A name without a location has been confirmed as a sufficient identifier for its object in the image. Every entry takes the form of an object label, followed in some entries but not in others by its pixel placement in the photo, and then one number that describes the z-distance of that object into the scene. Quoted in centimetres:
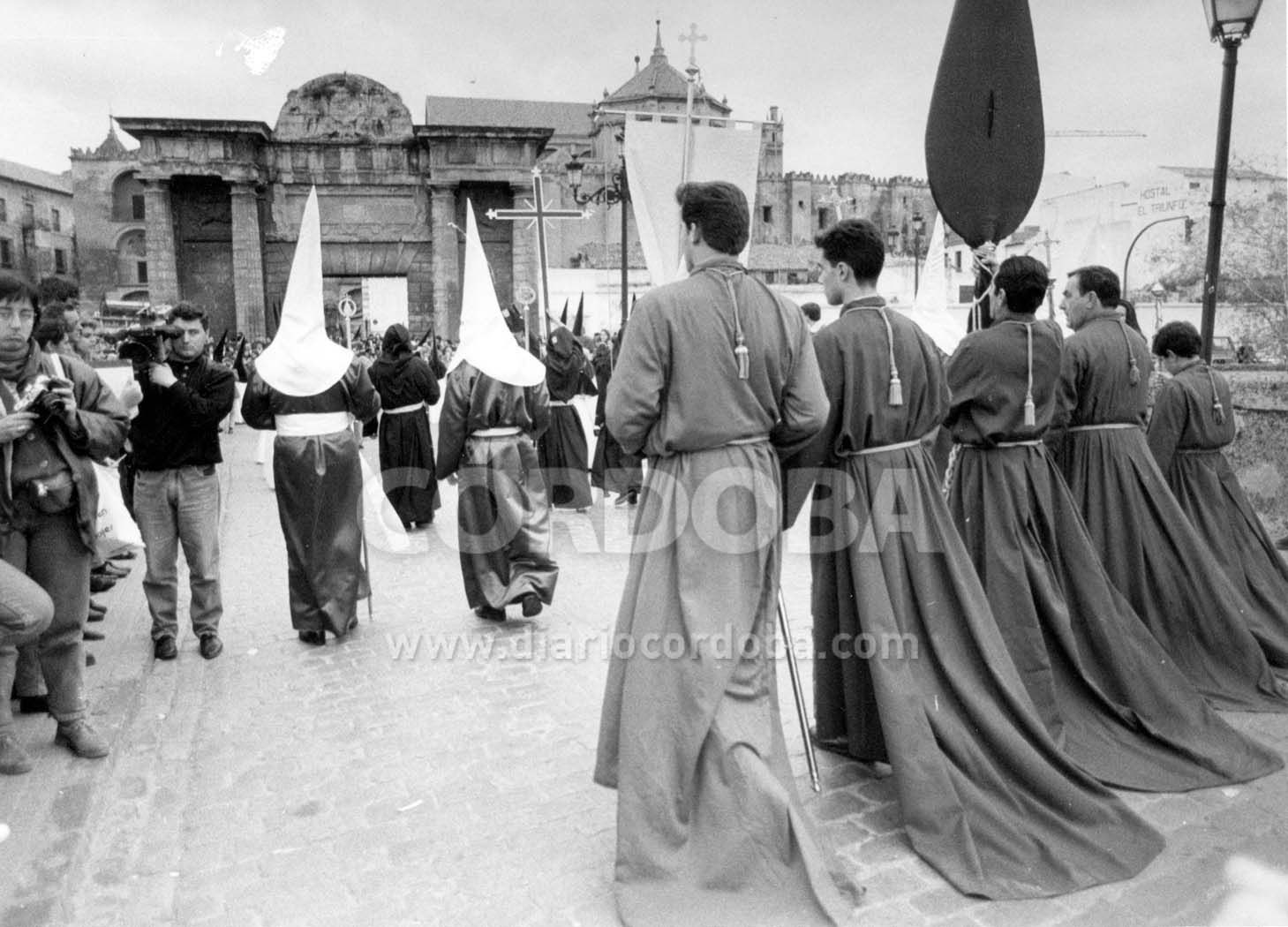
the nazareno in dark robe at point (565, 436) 1070
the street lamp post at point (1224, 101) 607
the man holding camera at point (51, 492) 424
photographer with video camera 569
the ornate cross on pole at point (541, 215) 933
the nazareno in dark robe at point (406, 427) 982
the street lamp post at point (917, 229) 3325
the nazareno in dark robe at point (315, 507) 619
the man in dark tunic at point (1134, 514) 511
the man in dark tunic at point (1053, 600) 420
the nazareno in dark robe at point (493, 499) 655
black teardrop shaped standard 451
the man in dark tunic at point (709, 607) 307
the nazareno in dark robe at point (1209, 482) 576
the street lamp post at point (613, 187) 1322
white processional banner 489
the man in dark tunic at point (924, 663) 338
